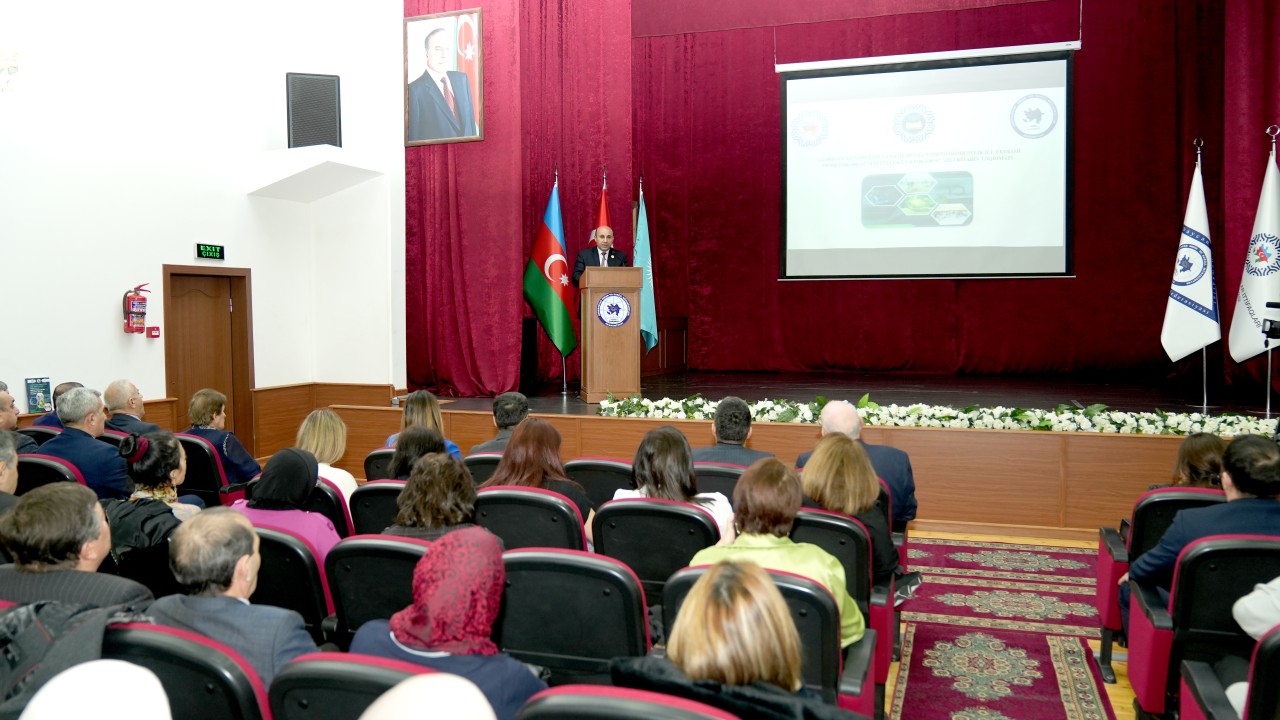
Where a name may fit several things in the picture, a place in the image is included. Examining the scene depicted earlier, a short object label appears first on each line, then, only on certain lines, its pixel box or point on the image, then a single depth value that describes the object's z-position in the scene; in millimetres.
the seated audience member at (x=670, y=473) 2914
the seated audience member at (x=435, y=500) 2430
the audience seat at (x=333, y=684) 1382
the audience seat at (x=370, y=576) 2154
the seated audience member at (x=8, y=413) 4359
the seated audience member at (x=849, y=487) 2816
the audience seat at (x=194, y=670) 1488
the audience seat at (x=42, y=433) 4598
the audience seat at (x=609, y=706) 1203
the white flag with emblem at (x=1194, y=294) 6465
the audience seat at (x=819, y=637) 1919
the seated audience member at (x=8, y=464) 3154
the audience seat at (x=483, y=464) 3717
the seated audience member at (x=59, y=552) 1923
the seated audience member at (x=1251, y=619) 1966
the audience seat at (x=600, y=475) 3666
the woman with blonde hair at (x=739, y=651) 1339
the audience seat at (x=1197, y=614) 2264
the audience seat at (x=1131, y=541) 2949
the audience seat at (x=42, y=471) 3525
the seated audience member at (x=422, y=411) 4199
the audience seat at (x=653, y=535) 2602
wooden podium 6875
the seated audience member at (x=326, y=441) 3584
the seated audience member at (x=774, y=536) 2127
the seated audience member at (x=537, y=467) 3182
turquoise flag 8414
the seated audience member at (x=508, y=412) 4195
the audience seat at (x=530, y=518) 2734
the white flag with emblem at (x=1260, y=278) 6422
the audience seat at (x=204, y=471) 4156
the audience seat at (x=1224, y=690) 1680
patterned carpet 2990
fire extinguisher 6613
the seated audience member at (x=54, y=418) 4736
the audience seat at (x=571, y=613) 2018
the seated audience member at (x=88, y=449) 3809
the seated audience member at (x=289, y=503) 2721
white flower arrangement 5293
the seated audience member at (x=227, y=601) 1785
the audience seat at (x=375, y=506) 3059
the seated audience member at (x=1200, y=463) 3199
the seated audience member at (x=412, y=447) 3365
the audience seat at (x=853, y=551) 2584
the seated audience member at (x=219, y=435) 4312
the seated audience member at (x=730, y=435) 3645
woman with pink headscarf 1618
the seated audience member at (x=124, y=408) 4525
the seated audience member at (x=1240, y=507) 2498
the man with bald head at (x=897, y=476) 3613
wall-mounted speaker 7602
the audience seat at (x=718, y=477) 3355
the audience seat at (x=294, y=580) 2355
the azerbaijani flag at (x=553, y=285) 8086
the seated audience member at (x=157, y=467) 2672
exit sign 7238
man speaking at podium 7484
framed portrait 7910
